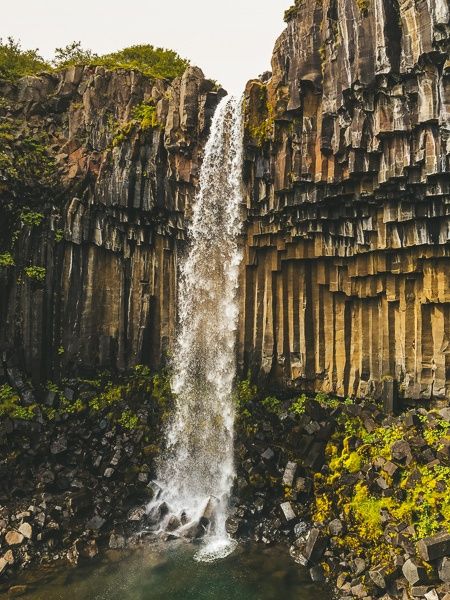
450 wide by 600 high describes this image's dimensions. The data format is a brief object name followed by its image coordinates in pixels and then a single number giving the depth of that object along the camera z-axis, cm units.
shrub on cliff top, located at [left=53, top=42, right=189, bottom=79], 2292
